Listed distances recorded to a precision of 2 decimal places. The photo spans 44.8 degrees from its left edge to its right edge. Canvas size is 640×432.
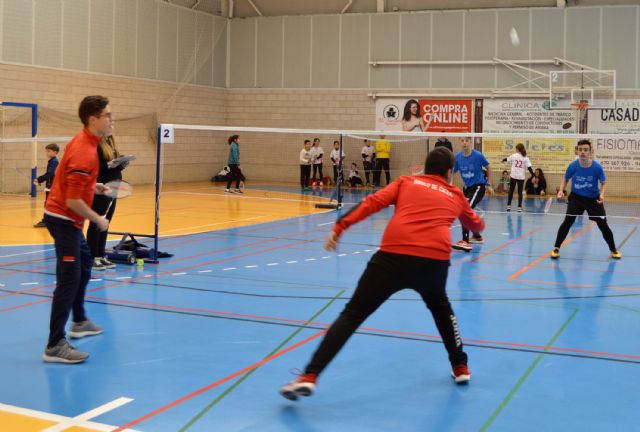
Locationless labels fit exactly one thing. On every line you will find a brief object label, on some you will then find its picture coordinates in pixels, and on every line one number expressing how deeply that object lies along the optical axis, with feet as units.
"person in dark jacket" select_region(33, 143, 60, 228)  55.06
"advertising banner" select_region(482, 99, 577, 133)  98.78
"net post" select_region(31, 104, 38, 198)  80.23
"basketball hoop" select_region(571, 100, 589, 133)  96.68
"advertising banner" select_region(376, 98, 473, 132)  104.06
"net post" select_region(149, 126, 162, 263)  40.14
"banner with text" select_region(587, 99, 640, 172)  95.76
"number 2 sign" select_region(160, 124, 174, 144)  40.51
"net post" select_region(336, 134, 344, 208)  69.95
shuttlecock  100.78
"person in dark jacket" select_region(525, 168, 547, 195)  97.40
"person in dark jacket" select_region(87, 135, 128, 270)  34.09
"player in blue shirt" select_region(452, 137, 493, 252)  48.39
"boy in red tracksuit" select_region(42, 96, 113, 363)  21.39
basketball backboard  95.40
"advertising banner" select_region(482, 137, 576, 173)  98.99
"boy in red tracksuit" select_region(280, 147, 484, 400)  18.90
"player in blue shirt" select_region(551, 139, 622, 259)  42.68
